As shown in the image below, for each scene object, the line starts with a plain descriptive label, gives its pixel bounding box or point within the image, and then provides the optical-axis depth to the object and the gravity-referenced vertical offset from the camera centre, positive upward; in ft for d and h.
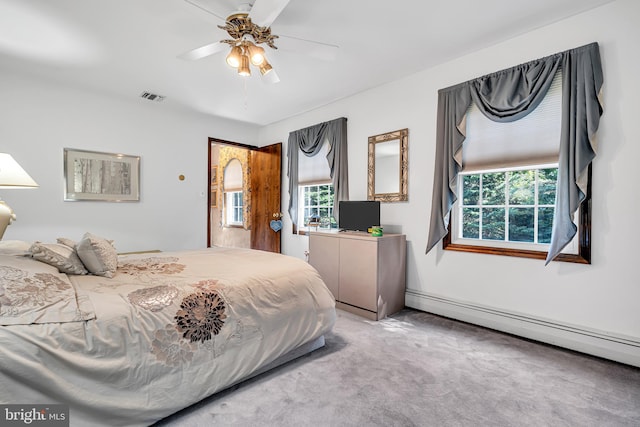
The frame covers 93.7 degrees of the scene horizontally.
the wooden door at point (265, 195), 17.44 +0.74
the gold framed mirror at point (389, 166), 11.68 +1.70
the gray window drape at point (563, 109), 7.61 +2.87
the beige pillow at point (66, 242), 6.98 -0.89
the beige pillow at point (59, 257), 5.77 -1.03
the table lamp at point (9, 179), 7.28 +0.61
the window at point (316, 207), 15.07 +0.03
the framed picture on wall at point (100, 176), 12.47 +1.26
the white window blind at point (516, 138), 8.35 +2.18
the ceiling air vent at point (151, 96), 13.16 +4.90
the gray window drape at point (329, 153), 13.67 +2.81
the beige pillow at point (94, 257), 6.14 -1.07
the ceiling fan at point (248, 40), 6.65 +4.23
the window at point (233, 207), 22.40 -0.04
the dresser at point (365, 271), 10.44 -2.34
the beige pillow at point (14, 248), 6.00 -0.95
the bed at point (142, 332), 4.01 -2.07
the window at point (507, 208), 8.83 +0.05
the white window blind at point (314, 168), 14.93 +2.06
